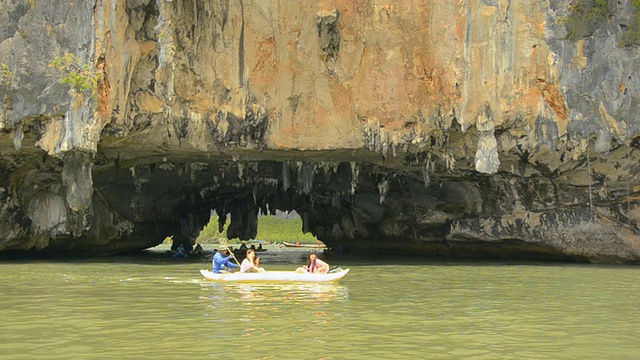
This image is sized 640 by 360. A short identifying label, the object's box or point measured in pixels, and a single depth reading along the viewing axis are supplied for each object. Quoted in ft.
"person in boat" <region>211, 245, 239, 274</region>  62.85
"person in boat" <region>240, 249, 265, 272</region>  62.36
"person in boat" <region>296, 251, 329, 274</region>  60.39
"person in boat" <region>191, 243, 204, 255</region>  142.20
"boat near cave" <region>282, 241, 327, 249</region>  216.95
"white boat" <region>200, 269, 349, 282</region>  57.00
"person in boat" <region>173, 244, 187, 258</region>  122.21
